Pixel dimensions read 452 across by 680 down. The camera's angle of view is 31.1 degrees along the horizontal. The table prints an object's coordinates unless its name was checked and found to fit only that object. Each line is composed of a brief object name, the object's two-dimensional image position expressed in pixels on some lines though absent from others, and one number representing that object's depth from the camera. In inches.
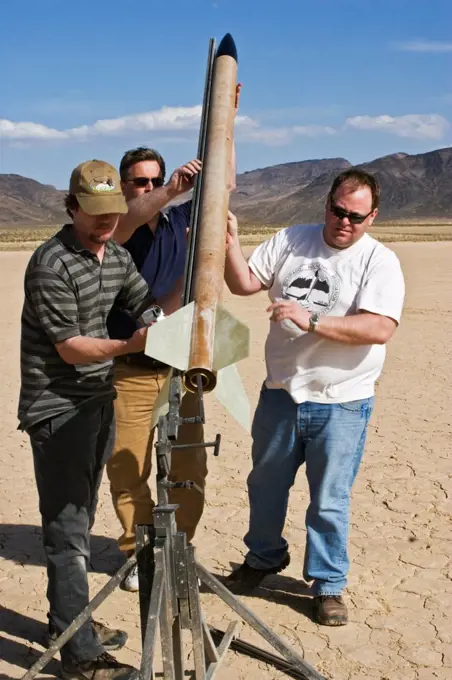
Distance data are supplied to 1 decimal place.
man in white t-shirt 164.2
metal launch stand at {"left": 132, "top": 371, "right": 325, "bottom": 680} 120.0
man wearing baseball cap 139.7
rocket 143.6
